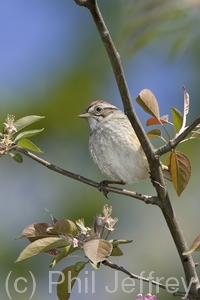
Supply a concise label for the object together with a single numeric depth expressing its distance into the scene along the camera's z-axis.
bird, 7.69
